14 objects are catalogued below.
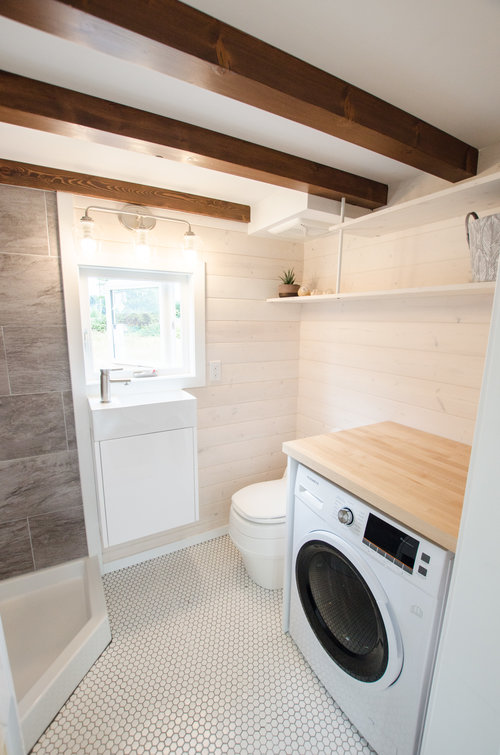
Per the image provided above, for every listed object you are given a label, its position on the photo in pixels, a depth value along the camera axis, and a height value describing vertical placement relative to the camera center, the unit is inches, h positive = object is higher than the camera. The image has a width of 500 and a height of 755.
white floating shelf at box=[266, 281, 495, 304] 42.6 +4.3
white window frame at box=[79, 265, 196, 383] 69.1 +1.1
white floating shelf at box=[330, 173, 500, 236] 41.3 +16.8
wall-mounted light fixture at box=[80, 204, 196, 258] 60.6 +19.0
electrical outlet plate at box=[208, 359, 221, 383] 82.1 -13.6
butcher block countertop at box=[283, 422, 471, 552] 35.7 -21.5
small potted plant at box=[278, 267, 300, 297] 81.9 +7.8
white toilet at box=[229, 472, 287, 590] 67.6 -45.3
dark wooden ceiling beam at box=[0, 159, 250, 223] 57.9 +24.8
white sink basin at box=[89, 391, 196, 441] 61.1 -19.4
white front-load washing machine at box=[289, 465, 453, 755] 34.9 -37.0
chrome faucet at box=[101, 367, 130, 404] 66.5 -14.3
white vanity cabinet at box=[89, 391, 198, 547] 62.3 -29.9
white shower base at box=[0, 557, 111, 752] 48.1 -59.8
